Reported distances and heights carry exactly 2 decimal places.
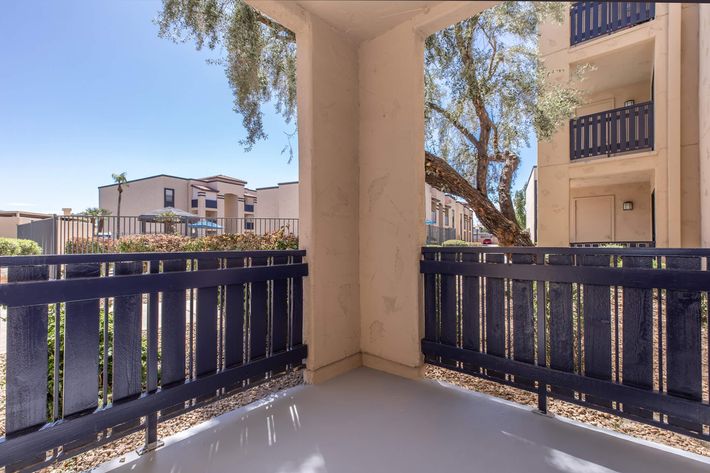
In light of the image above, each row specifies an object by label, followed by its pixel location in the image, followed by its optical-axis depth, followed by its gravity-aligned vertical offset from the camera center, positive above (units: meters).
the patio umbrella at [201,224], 10.31 +0.44
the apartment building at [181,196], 24.03 +3.20
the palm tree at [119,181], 23.75 +4.10
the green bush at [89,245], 7.75 -0.17
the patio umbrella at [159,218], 9.59 +0.62
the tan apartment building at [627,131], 5.56 +1.94
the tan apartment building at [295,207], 21.62 +2.30
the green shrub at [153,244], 6.73 -0.13
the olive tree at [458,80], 4.18 +2.25
